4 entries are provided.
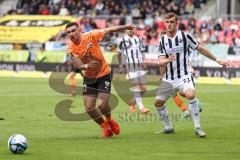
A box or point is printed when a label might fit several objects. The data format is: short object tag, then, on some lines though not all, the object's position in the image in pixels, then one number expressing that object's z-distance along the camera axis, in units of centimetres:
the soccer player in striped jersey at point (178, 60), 1438
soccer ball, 1173
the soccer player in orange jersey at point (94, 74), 1431
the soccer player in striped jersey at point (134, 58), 2094
